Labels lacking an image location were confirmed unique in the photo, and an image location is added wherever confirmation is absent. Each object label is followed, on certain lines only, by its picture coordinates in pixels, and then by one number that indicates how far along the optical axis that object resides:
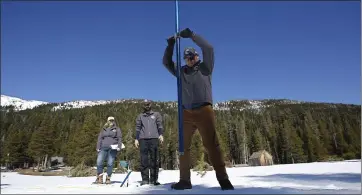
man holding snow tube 4.39
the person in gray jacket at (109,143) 7.10
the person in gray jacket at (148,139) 6.07
